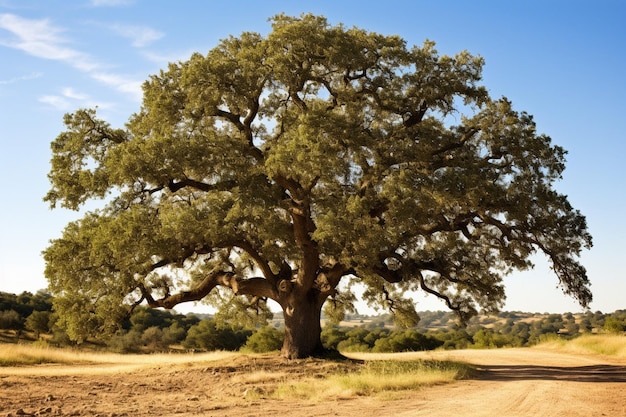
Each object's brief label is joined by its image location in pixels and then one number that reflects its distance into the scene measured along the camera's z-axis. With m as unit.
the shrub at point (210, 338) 44.17
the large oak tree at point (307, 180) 17.31
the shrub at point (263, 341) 33.03
